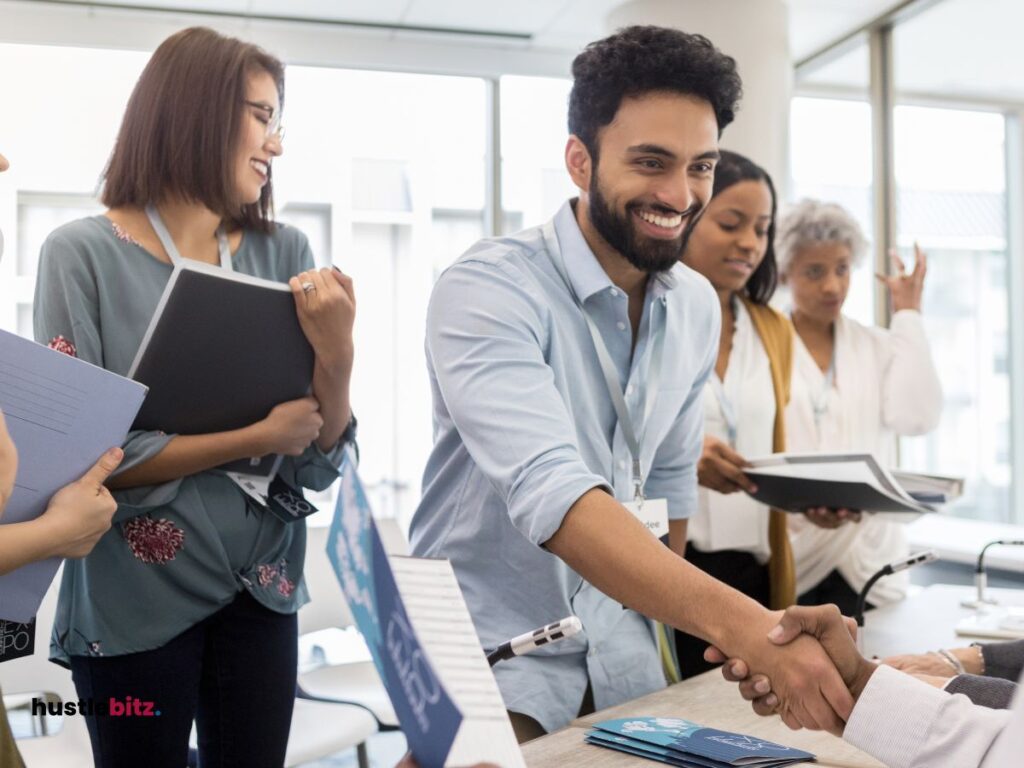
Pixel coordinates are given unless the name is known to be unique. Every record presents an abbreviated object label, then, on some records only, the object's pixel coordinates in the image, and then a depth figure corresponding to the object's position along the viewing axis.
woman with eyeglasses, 1.67
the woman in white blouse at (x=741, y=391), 2.59
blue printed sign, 0.70
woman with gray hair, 2.78
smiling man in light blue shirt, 1.33
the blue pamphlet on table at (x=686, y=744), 1.24
